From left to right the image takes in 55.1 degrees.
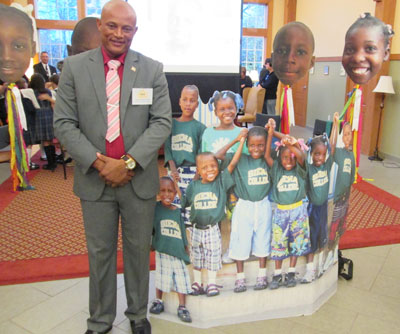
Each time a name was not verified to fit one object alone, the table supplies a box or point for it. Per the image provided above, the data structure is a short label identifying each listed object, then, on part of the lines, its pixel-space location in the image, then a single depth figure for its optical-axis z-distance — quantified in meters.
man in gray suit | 1.80
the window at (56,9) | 10.29
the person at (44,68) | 8.09
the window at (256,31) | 10.15
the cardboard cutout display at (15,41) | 2.43
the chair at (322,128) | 2.33
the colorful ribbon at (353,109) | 2.49
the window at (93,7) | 10.61
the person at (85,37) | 2.70
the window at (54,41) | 10.54
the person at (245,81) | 8.56
